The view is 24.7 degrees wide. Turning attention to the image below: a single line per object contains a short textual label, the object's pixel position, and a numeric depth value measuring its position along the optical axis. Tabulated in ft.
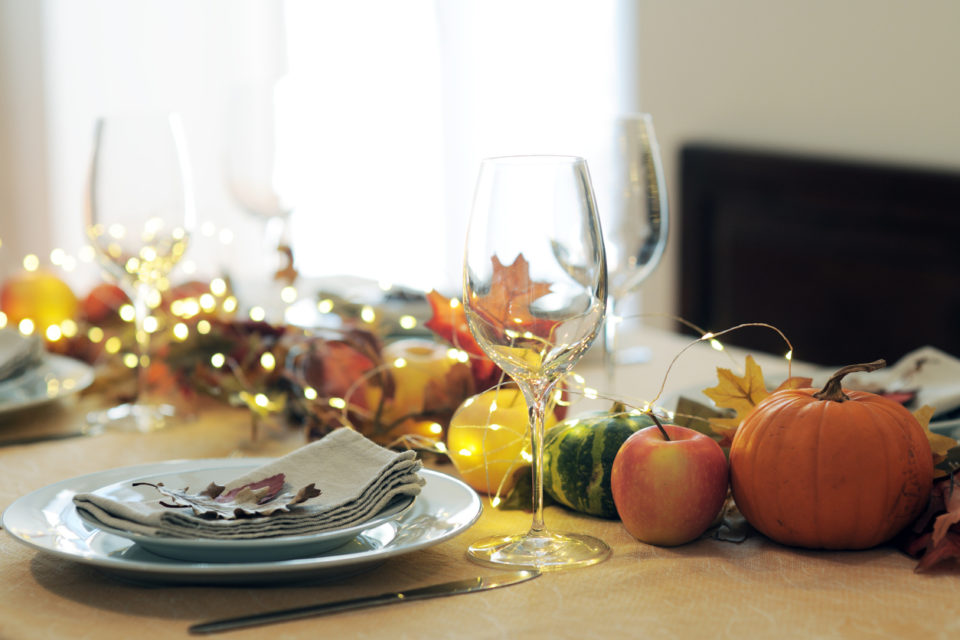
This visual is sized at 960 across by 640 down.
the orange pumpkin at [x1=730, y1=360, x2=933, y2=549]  4.02
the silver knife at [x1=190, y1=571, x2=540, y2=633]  3.76
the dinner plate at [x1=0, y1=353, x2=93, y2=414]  5.23
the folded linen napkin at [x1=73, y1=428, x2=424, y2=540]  3.90
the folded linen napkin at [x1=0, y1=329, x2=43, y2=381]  5.31
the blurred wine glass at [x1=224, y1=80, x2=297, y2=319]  6.84
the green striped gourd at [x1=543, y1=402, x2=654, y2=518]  4.28
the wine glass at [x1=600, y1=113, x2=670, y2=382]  4.96
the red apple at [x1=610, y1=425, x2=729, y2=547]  4.07
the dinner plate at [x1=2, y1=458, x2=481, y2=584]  3.86
